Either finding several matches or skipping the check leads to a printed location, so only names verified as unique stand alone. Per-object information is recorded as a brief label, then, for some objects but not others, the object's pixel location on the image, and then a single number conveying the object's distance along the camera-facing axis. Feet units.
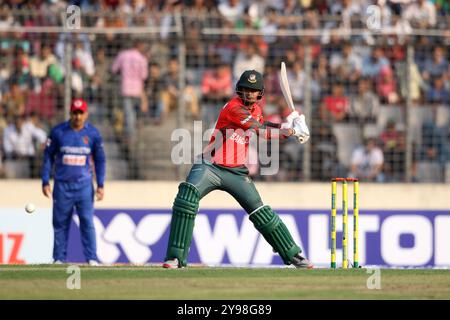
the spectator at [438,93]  59.21
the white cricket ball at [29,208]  47.92
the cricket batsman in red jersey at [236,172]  38.91
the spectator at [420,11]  63.84
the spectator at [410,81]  59.36
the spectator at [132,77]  58.03
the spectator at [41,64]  58.18
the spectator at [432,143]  58.85
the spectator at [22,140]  57.26
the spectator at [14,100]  57.77
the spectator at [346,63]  58.59
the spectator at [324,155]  58.34
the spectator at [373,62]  59.21
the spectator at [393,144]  58.85
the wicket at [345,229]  41.60
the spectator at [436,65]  59.00
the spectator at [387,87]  59.00
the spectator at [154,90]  58.13
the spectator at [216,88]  58.54
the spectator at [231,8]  65.21
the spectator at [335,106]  58.29
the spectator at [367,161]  58.85
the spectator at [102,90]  58.23
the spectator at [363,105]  58.65
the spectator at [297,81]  58.54
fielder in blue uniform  50.57
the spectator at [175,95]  58.13
